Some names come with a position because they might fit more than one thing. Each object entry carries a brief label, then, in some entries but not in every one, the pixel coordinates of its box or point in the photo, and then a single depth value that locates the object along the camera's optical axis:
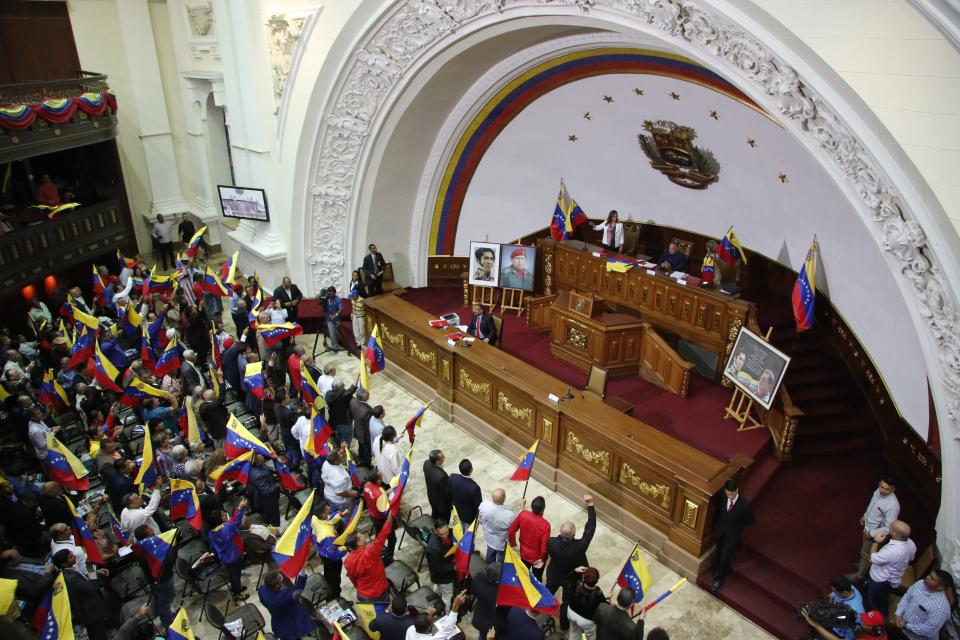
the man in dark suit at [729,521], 6.75
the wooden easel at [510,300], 13.01
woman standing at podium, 12.02
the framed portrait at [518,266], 12.46
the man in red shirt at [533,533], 6.35
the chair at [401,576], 6.67
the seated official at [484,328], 10.70
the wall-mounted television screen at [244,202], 14.32
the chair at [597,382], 8.96
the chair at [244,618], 5.87
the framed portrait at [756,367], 8.52
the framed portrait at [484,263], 12.60
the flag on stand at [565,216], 12.41
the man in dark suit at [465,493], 6.92
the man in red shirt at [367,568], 5.83
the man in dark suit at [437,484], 7.05
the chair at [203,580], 6.63
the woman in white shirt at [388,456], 7.44
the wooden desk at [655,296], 10.10
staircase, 6.99
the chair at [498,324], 10.74
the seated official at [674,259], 11.48
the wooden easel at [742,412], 9.12
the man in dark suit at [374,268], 12.80
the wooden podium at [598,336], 10.48
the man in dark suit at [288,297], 12.16
